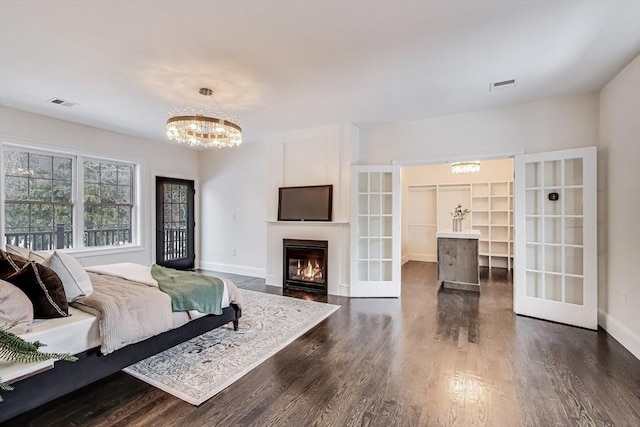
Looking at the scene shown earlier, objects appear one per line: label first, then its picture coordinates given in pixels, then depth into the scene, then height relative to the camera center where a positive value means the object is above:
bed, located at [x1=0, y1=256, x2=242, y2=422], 1.69 -0.98
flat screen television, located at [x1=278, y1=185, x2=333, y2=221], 4.88 +0.19
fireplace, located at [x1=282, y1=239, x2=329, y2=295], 4.96 -0.88
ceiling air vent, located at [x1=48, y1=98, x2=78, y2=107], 3.90 +1.50
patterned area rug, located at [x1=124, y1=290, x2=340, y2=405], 2.23 -1.27
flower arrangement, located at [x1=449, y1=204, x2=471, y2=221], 5.56 +0.01
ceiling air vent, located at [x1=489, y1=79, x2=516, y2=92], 3.29 +1.48
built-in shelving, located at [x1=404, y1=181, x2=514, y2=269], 6.91 -0.04
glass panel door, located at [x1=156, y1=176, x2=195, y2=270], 6.18 -0.20
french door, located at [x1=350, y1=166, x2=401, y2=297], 4.70 -0.27
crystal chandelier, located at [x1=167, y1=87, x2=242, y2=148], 3.31 +0.98
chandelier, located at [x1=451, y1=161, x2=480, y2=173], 6.23 +1.01
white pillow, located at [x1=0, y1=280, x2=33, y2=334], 1.71 -0.58
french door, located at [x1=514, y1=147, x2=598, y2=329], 3.36 -0.27
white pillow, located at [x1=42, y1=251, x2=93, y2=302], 2.21 -0.47
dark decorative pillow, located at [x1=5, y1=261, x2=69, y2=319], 1.97 -0.51
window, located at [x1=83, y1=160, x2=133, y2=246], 5.23 +0.20
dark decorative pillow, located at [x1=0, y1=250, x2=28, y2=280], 2.05 -0.37
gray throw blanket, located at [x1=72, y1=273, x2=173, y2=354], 2.07 -0.74
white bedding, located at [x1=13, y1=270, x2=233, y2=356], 1.83 -0.76
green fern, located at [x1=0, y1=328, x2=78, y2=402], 1.04 -0.49
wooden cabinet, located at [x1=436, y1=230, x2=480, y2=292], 5.00 -0.78
